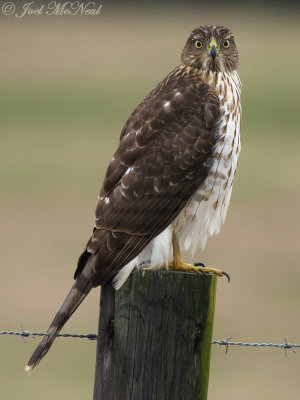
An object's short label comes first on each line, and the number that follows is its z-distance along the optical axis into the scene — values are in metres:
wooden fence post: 8.48
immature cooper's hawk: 10.35
